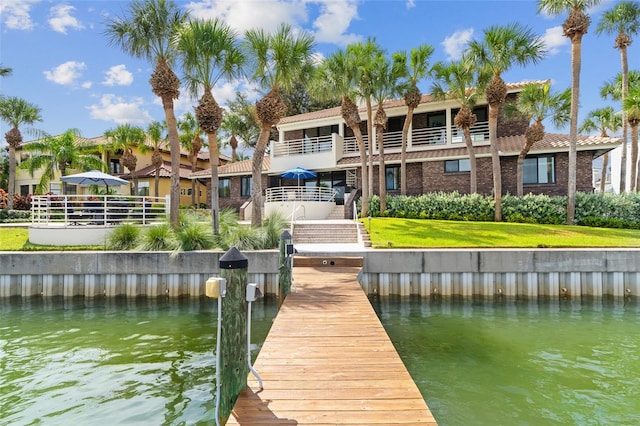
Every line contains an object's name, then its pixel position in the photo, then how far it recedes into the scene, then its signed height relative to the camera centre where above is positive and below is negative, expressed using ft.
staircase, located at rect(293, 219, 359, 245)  55.36 -3.16
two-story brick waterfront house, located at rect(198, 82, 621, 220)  72.33 +12.89
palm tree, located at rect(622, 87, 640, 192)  66.74 +17.76
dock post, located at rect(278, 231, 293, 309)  30.14 -4.70
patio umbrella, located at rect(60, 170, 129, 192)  60.39 +6.20
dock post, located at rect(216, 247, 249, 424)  13.35 -4.50
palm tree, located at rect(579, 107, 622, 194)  106.22 +27.20
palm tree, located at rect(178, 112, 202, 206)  116.16 +26.16
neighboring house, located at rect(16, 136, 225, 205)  119.44 +14.39
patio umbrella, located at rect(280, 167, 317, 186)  84.65 +9.52
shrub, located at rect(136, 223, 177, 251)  42.56 -3.03
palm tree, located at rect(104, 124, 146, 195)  108.47 +23.22
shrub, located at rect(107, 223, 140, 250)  43.93 -2.82
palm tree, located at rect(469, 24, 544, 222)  61.11 +27.10
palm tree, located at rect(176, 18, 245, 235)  50.83 +22.48
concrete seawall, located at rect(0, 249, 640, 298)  39.65 -6.65
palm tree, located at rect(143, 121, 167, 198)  107.45 +22.51
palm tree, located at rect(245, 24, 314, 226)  54.44 +22.62
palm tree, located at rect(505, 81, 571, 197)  66.49 +19.62
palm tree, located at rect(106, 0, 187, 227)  52.42 +25.79
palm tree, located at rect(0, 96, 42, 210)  96.68 +26.91
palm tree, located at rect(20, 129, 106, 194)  95.34 +15.58
